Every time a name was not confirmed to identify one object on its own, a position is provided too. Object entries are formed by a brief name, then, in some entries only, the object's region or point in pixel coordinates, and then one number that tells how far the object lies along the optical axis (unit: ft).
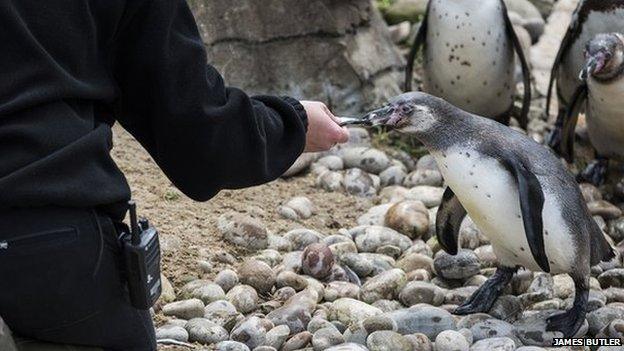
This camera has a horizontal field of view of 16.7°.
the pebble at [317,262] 26.66
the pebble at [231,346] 22.06
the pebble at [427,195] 33.41
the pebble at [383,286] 25.79
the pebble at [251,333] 22.59
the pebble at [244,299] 24.91
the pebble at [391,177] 35.71
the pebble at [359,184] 34.51
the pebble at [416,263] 27.86
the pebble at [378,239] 29.35
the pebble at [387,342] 21.59
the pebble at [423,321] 23.14
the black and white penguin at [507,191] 23.62
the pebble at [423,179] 35.50
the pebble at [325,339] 22.30
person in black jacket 12.48
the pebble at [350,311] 23.99
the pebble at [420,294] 25.41
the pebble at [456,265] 27.11
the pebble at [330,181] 34.58
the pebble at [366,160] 36.29
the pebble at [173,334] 22.64
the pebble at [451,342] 22.04
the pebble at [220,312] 24.00
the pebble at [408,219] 30.36
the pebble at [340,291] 25.77
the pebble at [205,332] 22.96
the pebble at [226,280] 25.96
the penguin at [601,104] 34.22
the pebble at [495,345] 21.95
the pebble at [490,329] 23.18
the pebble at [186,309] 24.08
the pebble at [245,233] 28.65
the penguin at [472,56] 40.01
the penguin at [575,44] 38.84
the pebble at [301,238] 29.40
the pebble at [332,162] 36.03
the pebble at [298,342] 22.58
